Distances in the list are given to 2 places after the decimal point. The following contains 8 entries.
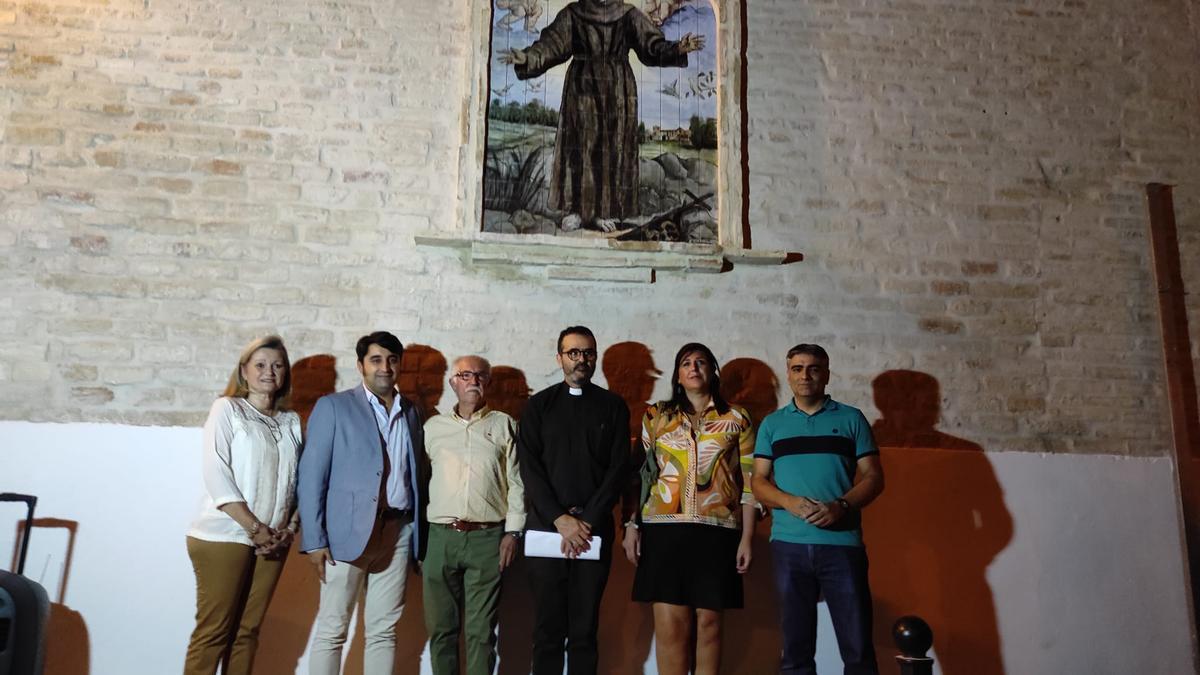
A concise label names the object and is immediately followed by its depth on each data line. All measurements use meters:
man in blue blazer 3.66
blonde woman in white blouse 3.52
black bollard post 2.63
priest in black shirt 3.71
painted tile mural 5.09
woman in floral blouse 3.73
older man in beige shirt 3.78
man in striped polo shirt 3.68
